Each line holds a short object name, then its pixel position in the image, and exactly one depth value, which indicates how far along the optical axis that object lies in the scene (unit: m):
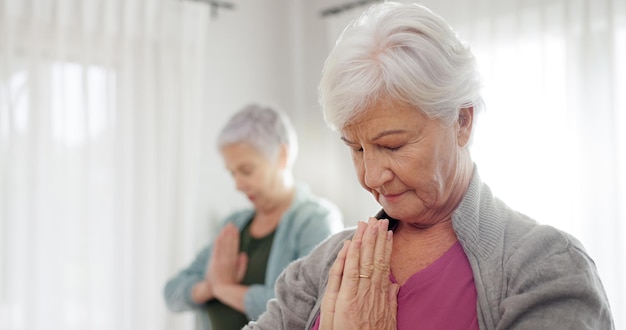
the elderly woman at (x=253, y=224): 2.23
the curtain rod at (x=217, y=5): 3.38
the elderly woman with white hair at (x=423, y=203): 1.06
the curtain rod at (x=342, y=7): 3.27
